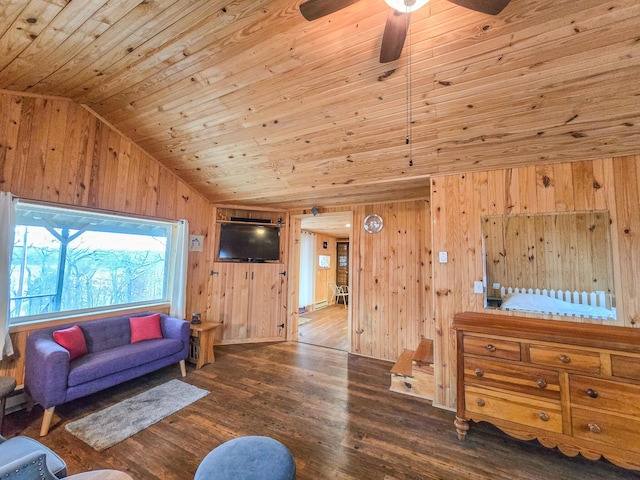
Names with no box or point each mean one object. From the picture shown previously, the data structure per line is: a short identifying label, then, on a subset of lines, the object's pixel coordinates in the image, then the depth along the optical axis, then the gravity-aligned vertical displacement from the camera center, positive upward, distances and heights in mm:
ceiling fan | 1199 +1179
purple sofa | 2190 -970
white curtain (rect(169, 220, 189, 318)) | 3785 -187
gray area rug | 2111 -1401
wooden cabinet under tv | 4422 -692
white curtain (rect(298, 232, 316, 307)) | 7281 -233
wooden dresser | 1735 -856
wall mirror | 2189 +1
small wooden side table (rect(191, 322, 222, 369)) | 3465 -1069
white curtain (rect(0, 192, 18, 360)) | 2342 -54
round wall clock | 4090 +594
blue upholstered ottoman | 1248 -1004
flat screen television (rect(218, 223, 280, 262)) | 4445 +299
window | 2650 -47
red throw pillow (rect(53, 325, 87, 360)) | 2531 -796
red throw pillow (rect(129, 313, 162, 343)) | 3133 -830
